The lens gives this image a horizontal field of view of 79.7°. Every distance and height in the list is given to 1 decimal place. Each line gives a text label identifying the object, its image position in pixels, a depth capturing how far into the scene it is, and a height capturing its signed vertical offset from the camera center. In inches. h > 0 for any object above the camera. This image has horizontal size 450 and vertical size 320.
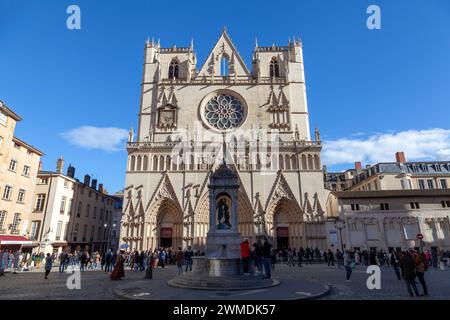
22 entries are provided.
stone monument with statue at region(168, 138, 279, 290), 386.3 -18.5
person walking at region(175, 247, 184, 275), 612.4 -44.3
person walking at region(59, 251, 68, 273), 673.2 -48.8
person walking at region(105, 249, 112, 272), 717.3 -51.4
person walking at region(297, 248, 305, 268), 844.9 -58.6
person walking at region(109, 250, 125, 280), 519.5 -56.8
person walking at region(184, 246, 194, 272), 732.8 -46.0
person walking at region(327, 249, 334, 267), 880.3 -60.5
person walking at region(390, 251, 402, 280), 521.0 -51.4
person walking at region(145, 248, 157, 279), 504.1 -56.6
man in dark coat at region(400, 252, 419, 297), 340.5 -36.7
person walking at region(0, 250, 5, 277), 608.0 -59.7
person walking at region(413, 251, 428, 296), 346.0 -32.5
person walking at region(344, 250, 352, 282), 483.4 -41.5
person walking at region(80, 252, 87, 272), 720.3 -52.5
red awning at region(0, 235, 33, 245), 863.7 -1.2
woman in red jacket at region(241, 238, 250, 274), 448.8 -24.4
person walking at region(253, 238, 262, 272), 500.4 -21.8
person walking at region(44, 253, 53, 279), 535.2 -46.6
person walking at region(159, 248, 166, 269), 834.0 -55.0
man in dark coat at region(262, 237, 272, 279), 465.1 -27.5
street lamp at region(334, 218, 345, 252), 983.0 +57.4
